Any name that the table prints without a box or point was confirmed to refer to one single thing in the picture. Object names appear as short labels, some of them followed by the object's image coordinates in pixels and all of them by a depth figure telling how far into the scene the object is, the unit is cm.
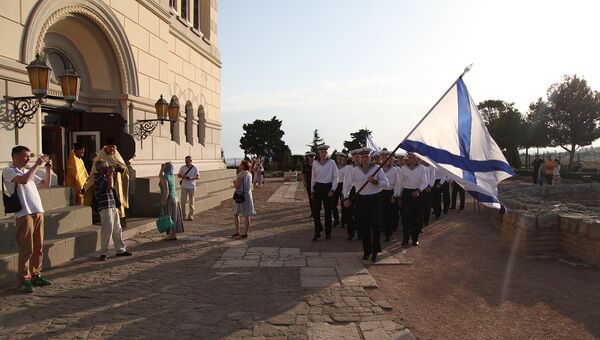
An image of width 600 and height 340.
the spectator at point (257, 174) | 2402
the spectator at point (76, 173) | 833
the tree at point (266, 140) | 4612
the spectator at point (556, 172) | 2364
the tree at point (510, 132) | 4321
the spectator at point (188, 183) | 1115
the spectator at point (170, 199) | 849
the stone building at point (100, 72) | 761
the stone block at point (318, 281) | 571
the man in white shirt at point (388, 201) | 909
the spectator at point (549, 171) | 2329
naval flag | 617
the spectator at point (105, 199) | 703
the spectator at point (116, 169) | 805
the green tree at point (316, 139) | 5584
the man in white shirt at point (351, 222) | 902
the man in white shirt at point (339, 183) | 1021
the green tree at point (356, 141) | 4219
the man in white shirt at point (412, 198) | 858
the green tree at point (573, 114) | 4097
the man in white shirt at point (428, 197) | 1089
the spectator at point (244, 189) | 880
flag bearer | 706
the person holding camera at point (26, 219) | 534
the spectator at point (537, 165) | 2505
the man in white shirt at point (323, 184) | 910
